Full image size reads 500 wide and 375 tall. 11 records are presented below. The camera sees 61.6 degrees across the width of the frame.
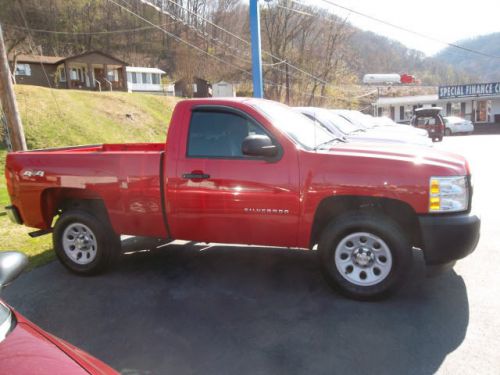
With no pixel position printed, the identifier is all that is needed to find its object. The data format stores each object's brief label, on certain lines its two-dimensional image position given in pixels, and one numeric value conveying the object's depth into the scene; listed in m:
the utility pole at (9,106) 9.59
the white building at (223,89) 50.62
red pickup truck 3.89
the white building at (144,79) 53.47
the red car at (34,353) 1.63
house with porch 44.81
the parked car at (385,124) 16.06
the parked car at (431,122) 24.66
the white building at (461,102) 43.72
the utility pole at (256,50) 12.96
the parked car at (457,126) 31.84
